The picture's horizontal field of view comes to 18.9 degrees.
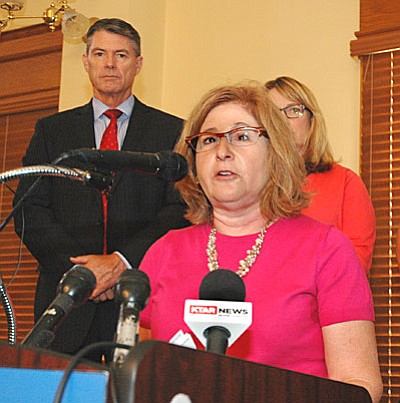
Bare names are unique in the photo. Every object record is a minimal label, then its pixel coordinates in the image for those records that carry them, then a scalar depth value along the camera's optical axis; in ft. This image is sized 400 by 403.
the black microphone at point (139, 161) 5.17
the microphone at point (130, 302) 4.35
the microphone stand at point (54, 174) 5.09
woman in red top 8.87
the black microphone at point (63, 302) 4.73
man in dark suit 8.81
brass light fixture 11.90
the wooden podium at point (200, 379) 3.94
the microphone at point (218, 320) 4.82
